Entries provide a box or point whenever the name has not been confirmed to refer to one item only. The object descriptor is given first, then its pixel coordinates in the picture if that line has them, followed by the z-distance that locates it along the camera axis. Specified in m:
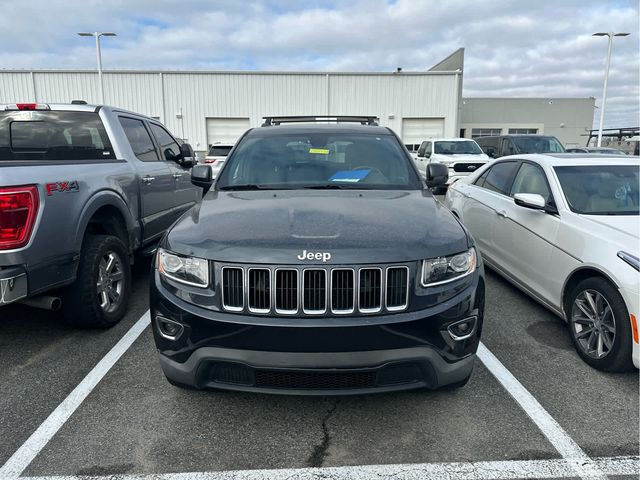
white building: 26.84
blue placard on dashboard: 3.70
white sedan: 3.27
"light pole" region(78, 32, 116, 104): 22.58
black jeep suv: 2.34
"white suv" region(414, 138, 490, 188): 14.23
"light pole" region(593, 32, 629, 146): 24.37
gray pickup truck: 2.97
